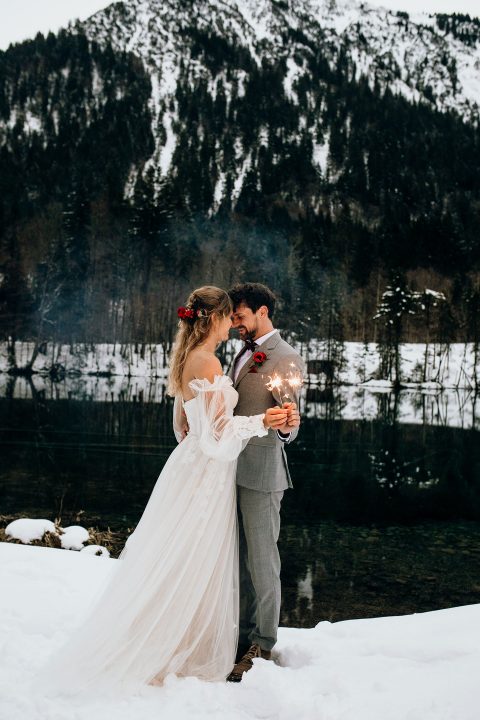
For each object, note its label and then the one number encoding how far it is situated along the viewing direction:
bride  3.90
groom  4.24
